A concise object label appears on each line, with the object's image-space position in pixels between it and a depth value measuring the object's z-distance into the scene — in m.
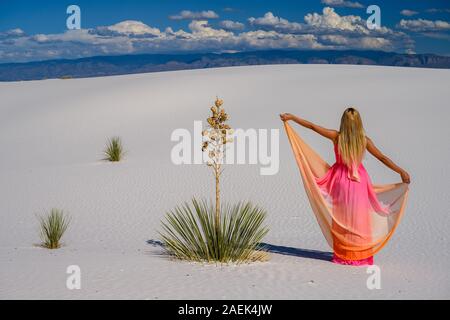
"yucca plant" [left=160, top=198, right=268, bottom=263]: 6.70
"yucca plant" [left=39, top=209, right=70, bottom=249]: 8.32
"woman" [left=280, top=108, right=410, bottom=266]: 6.59
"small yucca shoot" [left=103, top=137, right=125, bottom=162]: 16.77
